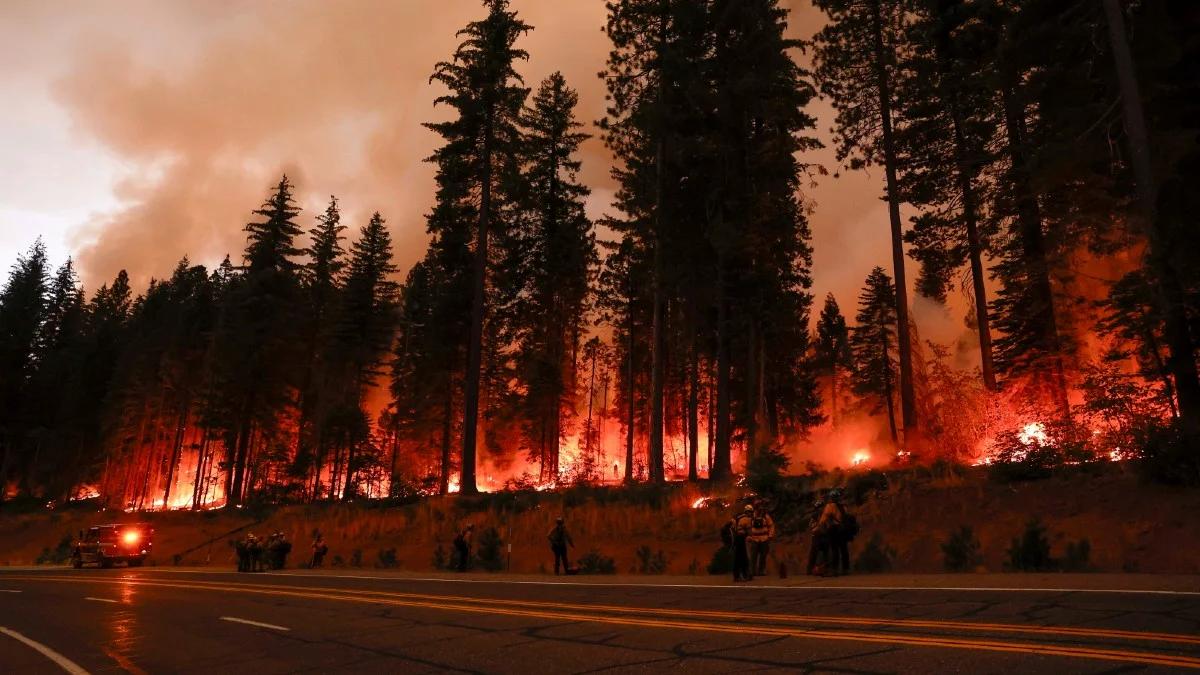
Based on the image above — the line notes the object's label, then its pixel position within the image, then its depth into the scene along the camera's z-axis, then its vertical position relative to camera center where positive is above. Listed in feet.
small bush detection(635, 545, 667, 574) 58.59 -3.98
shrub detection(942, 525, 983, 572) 42.75 -2.15
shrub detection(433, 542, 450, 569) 75.07 -4.98
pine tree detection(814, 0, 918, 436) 86.58 +54.51
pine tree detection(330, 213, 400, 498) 160.76 +44.72
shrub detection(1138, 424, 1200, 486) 42.27 +3.73
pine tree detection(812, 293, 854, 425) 245.04 +60.73
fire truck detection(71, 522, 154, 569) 101.55 -5.35
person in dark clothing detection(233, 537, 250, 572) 84.58 -5.50
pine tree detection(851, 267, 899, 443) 203.92 +51.41
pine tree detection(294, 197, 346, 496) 167.02 +41.23
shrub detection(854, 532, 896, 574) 45.11 -2.73
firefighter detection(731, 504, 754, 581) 44.21 -1.83
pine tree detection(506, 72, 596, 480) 132.16 +48.86
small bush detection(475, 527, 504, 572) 70.79 -4.07
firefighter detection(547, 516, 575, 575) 60.34 -2.23
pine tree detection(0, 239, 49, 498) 210.38 +52.56
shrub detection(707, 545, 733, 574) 51.43 -3.43
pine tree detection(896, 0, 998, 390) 76.69 +44.72
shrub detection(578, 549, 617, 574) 61.16 -4.42
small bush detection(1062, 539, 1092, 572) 38.19 -2.11
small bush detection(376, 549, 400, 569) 79.77 -5.39
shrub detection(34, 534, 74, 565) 127.56 -8.24
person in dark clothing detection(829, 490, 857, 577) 44.09 -1.35
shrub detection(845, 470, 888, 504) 58.95 +2.52
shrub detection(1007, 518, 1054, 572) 39.19 -1.91
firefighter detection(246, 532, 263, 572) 84.74 -4.55
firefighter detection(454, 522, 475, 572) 69.21 -3.32
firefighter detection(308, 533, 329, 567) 85.49 -4.85
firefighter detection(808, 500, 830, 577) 43.93 -1.78
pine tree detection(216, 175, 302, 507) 142.00 +35.57
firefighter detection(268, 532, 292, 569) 85.92 -4.93
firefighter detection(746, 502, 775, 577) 46.03 -1.26
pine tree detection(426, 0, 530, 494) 103.30 +57.49
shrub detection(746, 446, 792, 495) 66.95 +4.24
